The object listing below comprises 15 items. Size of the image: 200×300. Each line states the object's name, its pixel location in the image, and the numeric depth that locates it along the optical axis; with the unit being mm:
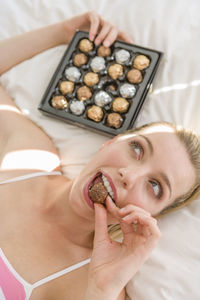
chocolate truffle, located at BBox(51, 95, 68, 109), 1200
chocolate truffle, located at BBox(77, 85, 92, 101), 1220
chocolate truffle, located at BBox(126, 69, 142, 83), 1209
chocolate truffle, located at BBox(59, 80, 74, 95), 1223
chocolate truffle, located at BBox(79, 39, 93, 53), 1272
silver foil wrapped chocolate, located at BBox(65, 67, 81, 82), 1241
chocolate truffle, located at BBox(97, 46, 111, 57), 1267
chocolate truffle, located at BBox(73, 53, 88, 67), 1263
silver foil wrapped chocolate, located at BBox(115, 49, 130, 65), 1247
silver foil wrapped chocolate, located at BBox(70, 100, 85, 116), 1196
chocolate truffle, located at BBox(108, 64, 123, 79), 1237
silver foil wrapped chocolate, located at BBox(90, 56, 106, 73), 1253
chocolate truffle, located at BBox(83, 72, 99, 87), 1238
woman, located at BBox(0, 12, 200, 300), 805
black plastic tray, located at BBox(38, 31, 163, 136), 1169
